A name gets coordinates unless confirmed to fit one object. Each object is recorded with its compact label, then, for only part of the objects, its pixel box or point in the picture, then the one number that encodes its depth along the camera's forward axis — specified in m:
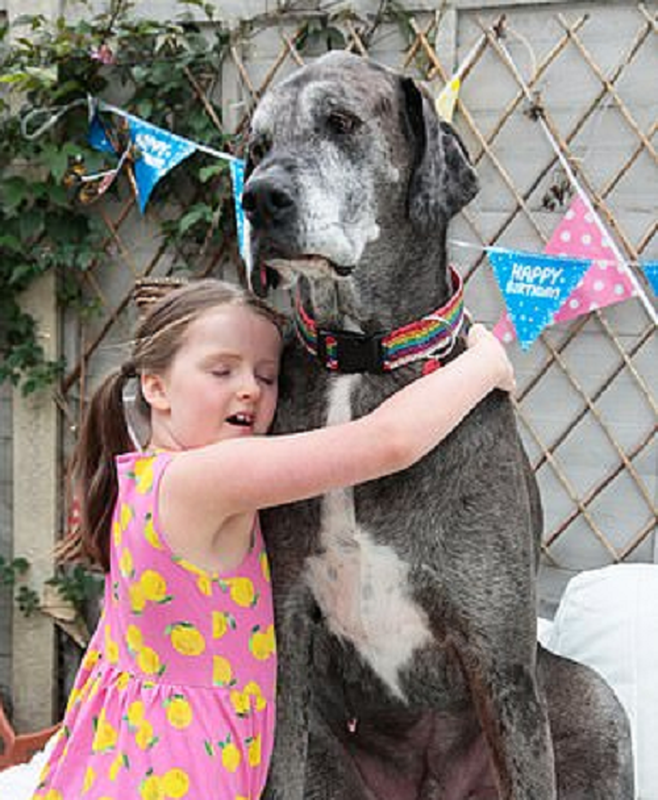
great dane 1.43
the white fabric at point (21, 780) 2.15
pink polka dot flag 2.77
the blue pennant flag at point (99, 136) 3.34
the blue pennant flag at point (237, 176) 2.95
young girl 1.44
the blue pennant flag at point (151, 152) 3.14
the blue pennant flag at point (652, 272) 2.70
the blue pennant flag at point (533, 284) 2.72
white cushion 2.09
